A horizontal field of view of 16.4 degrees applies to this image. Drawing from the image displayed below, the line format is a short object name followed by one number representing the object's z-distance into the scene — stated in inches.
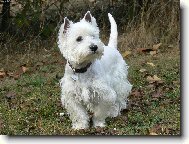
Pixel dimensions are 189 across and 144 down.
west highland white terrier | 213.2
